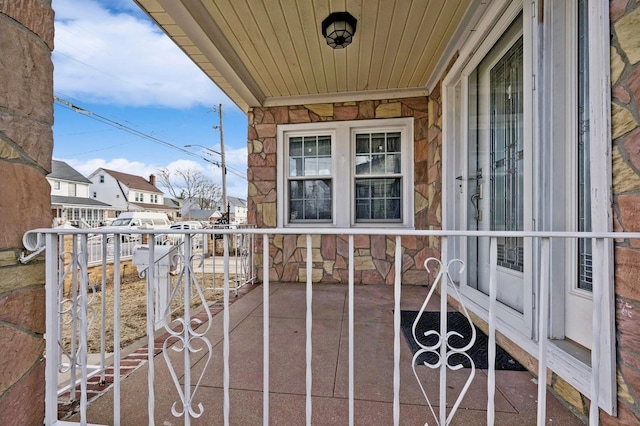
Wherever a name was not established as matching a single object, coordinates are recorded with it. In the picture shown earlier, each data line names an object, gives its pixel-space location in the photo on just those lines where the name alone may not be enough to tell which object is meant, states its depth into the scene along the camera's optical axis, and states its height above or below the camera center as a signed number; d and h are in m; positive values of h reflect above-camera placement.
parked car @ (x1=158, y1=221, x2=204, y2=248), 8.85 -0.48
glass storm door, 1.82 +0.32
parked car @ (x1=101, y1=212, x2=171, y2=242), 14.70 -0.36
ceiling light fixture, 2.12 +1.42
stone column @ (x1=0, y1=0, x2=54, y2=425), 1.01 +0.10
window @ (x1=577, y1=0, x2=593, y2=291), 1.31 +0.26
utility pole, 14.20 +2.57
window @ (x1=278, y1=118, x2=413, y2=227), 3.58 +0.52
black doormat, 1.65 -0.86
